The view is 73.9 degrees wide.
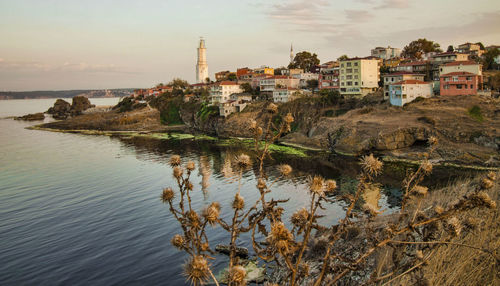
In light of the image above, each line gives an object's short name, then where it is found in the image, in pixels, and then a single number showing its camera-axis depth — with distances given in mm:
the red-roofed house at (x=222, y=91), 103875
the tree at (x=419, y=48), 101188
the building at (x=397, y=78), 71562
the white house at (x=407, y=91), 65625
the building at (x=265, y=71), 120806
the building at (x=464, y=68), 65438
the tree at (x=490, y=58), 82500
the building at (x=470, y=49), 88625
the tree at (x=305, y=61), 118312
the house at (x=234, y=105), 93250
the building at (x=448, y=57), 76062
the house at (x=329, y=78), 88194
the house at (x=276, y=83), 98544
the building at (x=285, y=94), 87750
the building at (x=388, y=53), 112188
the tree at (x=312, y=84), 99438
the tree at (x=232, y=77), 131400
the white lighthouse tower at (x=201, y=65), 162125
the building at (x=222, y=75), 140150
